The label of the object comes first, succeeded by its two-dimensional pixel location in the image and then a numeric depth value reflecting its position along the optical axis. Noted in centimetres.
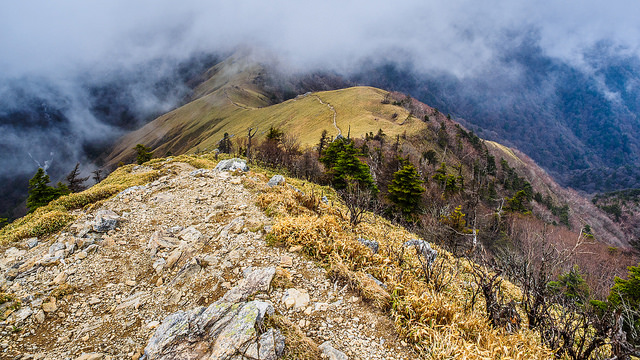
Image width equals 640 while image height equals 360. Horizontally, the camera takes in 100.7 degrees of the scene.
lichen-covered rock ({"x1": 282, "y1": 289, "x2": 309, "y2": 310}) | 615
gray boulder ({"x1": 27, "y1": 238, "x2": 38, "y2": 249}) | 939
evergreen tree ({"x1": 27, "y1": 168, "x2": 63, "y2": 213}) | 2783
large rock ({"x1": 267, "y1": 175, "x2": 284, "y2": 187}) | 1454
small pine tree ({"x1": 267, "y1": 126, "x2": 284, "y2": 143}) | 4672
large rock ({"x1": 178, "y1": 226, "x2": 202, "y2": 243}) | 943
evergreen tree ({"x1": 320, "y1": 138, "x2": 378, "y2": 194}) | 3083
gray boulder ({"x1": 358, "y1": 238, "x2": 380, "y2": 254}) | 927
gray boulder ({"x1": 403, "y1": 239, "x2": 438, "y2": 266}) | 1132
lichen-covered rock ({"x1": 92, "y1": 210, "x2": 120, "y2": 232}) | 970
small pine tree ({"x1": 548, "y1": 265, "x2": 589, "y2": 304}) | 1924
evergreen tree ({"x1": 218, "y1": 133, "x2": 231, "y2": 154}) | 6755
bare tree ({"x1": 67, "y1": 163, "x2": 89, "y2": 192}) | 3716
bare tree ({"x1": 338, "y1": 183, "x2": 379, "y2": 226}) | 1149
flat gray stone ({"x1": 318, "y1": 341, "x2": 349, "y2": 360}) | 491
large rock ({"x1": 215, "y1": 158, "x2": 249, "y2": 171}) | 1716
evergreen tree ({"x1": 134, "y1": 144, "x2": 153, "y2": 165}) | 3963
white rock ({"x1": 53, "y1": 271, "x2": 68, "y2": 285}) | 735
